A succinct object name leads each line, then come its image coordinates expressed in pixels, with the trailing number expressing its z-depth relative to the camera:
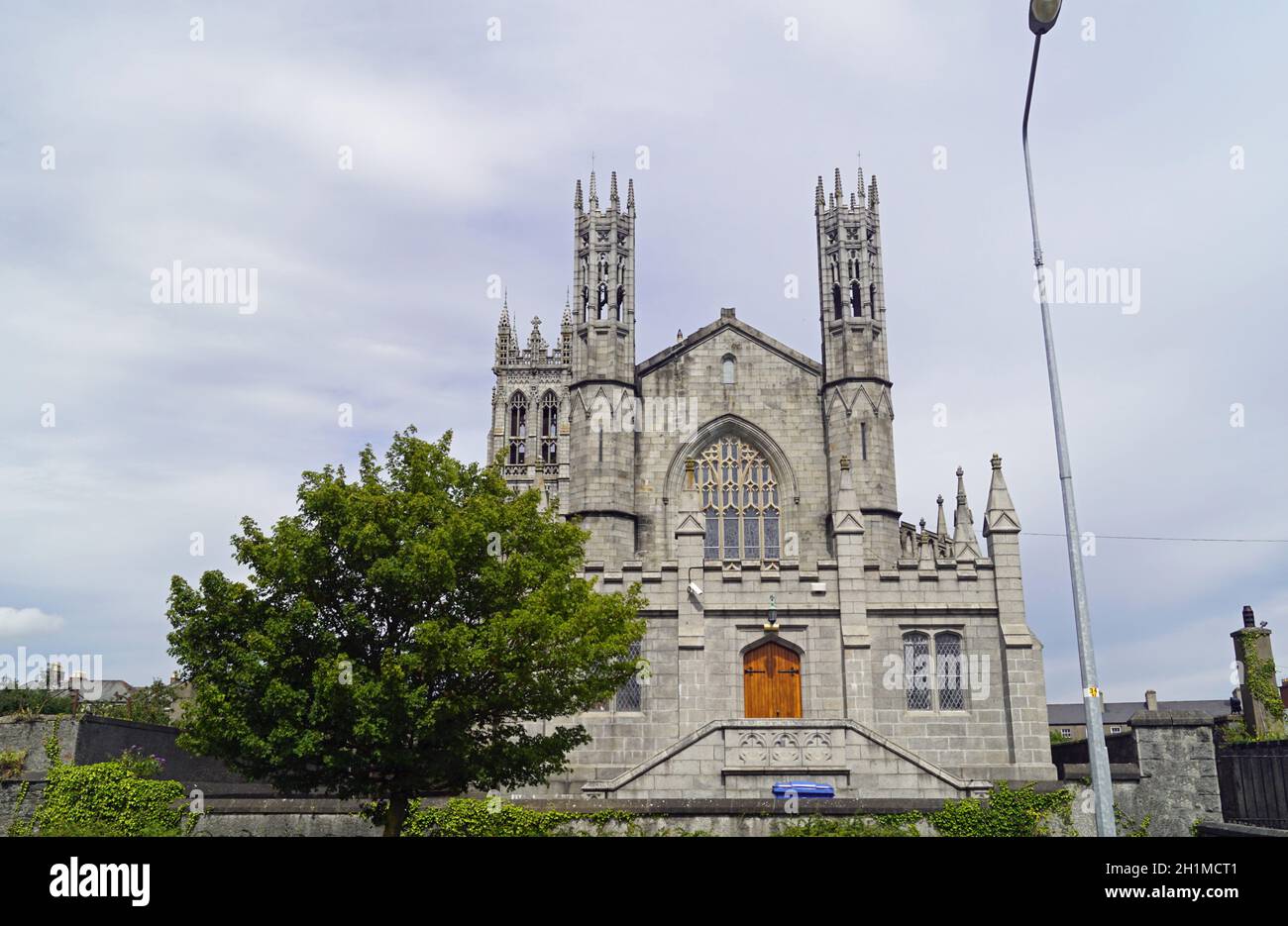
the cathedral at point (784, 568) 23.72
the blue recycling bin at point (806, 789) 22.39
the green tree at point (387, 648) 16.83
